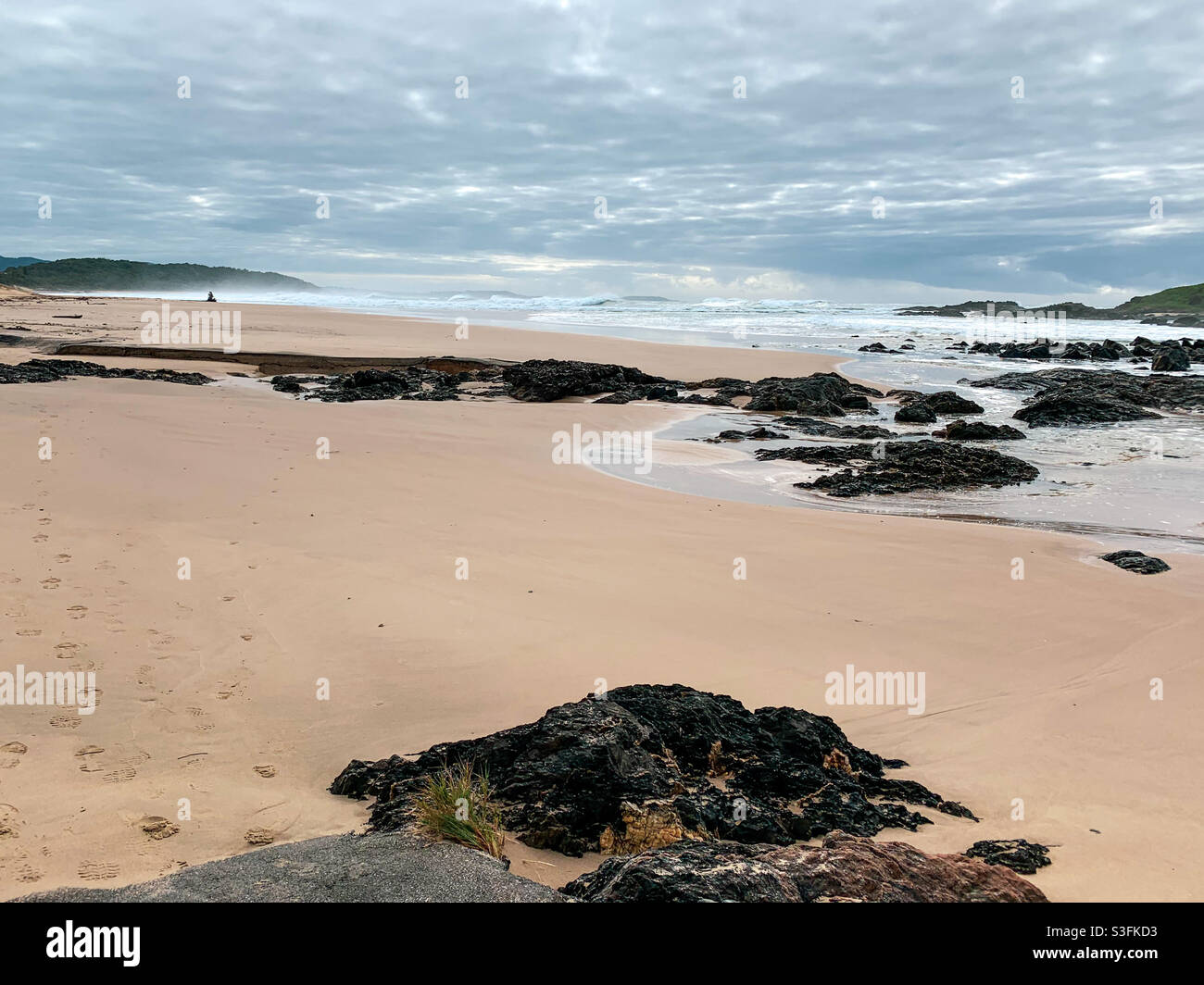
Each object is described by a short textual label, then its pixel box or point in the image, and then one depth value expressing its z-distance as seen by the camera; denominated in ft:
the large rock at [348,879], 8.40
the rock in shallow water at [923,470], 37.27
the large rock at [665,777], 10.35
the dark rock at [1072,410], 58.49
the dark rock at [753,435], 49.49
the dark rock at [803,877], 7.91
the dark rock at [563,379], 62.85
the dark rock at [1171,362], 96.43
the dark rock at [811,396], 59.72
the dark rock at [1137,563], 24.29
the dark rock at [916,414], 56.54
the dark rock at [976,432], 49.93
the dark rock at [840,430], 51.29
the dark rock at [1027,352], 111.86
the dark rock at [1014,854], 10.32
